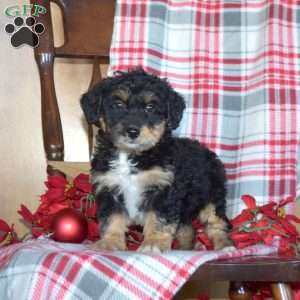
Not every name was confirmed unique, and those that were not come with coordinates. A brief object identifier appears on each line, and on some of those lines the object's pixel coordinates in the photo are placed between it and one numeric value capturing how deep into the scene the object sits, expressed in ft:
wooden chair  6.80
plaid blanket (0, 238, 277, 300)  3.92
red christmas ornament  5.28
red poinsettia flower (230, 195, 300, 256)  5.12
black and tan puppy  5.14
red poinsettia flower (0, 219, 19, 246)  6.02
